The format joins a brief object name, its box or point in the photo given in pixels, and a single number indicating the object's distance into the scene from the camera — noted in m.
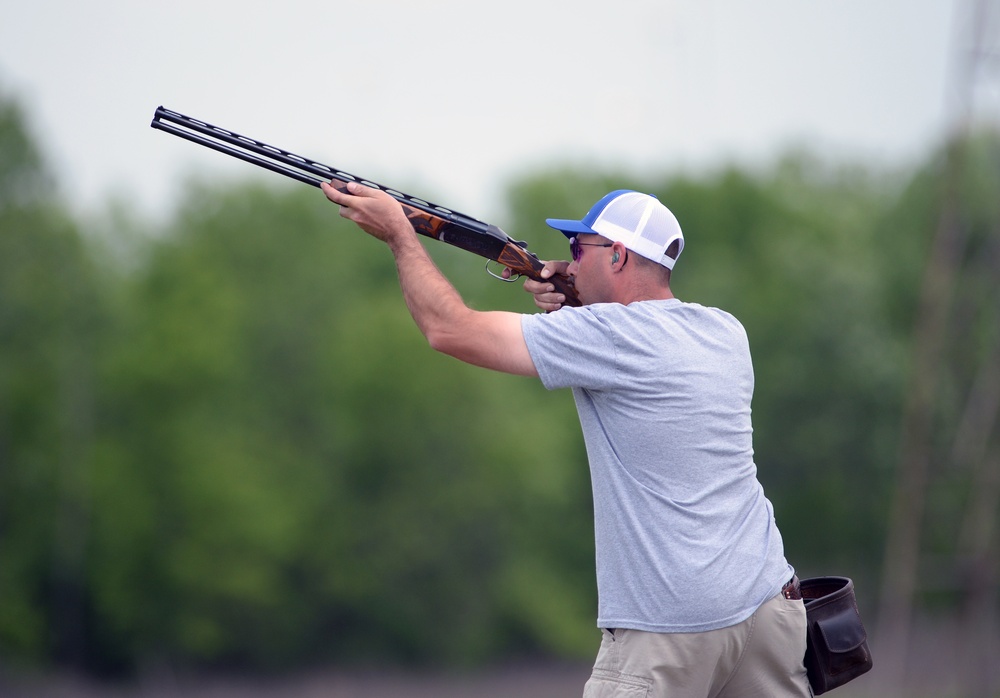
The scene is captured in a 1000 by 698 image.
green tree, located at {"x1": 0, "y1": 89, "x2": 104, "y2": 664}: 83.12
